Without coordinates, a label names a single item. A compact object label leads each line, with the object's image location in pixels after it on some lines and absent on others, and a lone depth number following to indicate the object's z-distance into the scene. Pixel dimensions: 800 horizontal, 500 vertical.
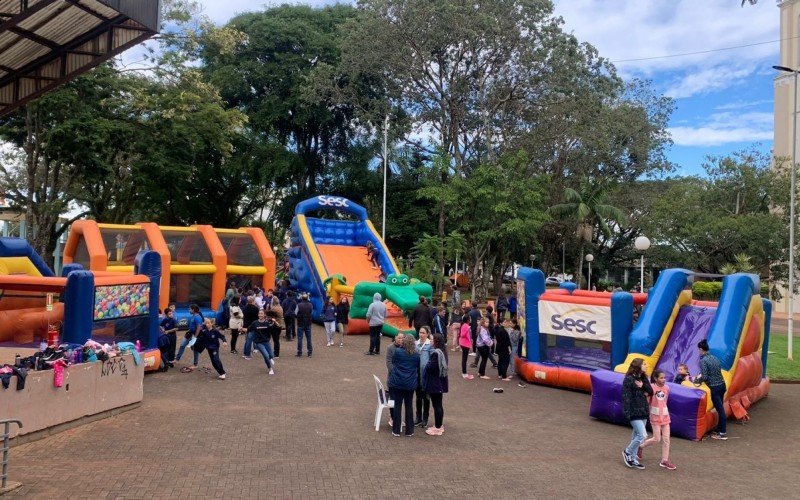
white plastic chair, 9.43
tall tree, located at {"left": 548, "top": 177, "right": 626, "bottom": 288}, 35.16
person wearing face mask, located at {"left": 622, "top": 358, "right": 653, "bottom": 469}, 8.08
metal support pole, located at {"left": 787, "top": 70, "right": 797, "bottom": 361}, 17.14
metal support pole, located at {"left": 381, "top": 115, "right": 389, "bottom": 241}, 31.86
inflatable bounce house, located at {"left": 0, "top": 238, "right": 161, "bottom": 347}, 11.35
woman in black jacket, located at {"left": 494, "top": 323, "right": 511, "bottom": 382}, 13.50
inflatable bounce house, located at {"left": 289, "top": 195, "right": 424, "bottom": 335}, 19.64
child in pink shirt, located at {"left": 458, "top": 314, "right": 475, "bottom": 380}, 14.43
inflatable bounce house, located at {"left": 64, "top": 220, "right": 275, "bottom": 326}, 19.53
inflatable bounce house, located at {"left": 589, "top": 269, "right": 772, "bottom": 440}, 9.70
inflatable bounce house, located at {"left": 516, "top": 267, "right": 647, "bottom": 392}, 11.92
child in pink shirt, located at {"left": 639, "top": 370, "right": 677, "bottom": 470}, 8.20
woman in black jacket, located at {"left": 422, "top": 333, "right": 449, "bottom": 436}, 9.23
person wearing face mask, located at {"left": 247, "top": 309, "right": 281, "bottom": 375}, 13.07
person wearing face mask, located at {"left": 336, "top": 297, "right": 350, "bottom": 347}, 18.50
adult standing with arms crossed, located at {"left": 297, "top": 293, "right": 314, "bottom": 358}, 15.49
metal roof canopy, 12.34
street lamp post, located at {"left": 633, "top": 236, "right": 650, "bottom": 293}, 18.40
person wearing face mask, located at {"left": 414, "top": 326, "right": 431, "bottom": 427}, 9.50
